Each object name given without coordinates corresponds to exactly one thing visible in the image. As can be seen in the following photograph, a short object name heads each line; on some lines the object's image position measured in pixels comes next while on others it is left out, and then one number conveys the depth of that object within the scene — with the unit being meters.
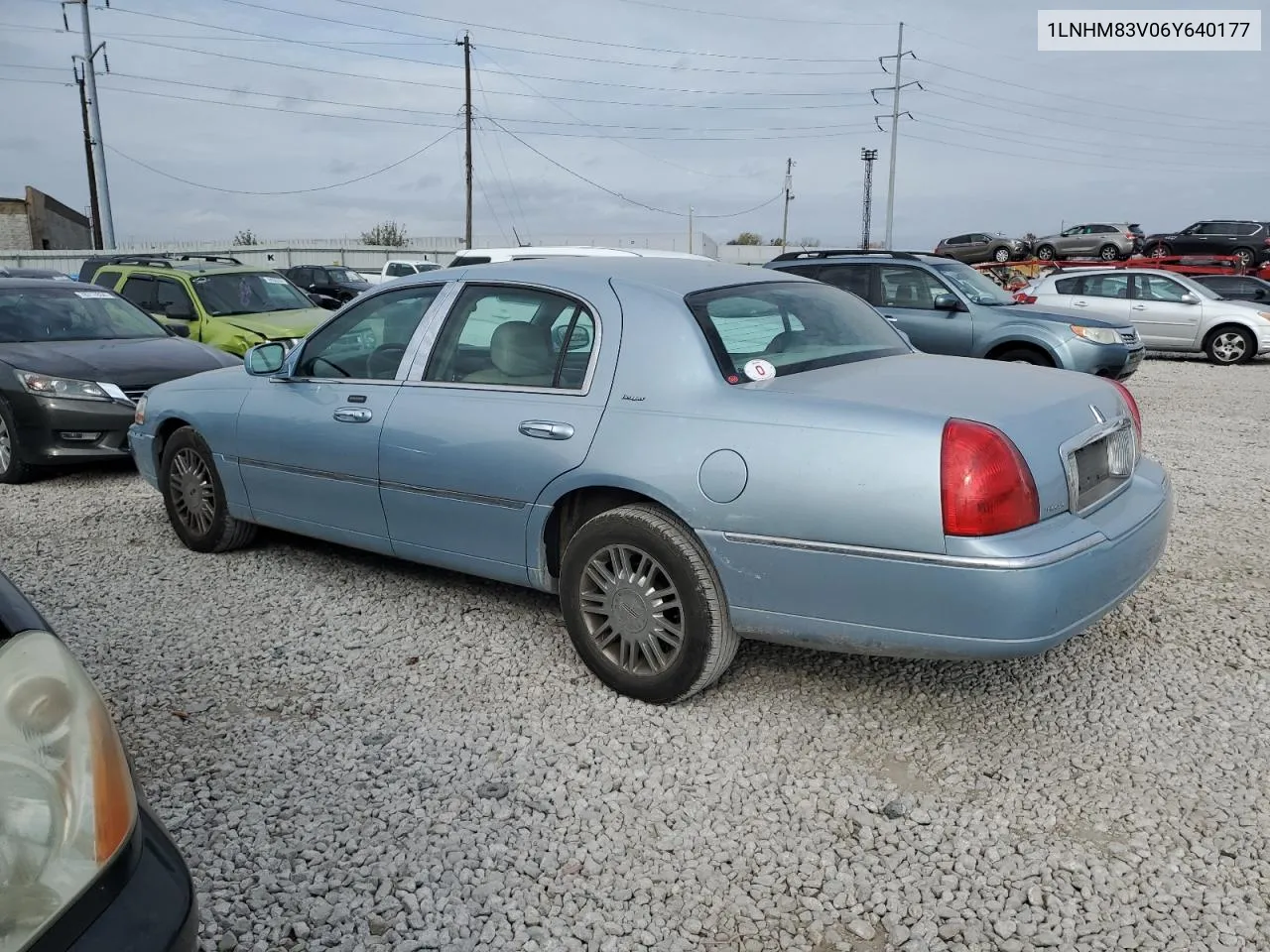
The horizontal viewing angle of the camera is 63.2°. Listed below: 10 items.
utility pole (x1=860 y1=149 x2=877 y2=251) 55.47
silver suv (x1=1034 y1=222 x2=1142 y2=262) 34.19
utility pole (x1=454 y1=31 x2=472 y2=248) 42.00
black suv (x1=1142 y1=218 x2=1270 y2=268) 30.95
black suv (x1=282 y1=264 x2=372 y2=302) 27.70
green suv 10.61
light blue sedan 3.08
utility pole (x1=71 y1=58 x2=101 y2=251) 37.03
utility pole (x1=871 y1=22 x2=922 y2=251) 48.09
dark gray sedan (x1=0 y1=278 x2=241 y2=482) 7.39
